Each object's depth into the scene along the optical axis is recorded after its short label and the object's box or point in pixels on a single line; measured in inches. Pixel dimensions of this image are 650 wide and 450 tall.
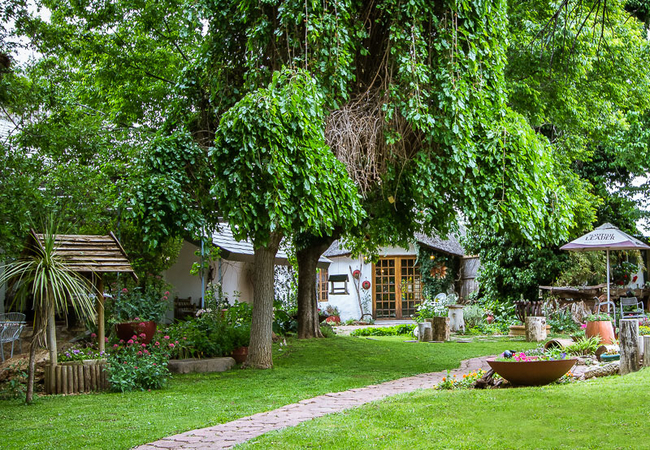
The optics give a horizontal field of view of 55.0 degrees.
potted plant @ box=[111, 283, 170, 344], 493.0
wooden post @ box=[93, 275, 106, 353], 364.0
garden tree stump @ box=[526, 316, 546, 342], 581.6
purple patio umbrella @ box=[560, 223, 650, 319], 582.6
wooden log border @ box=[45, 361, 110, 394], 333.7
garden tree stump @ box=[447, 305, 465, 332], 745.0
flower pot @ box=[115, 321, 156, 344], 404.8
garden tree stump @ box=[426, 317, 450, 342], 647.1
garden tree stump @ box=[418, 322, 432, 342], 658.2
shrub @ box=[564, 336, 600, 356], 391.2
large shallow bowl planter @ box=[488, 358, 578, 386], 289.4
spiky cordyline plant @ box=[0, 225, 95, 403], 301.9
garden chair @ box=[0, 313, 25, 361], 394.0
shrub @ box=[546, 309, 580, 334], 676.1
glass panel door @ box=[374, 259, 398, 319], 1055.6
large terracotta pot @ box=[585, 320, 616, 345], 453.4
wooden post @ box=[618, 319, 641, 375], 323.3
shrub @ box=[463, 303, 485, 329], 777.6
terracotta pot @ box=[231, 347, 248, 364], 456.1
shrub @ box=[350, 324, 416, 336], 788.6
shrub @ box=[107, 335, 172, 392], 340.5
